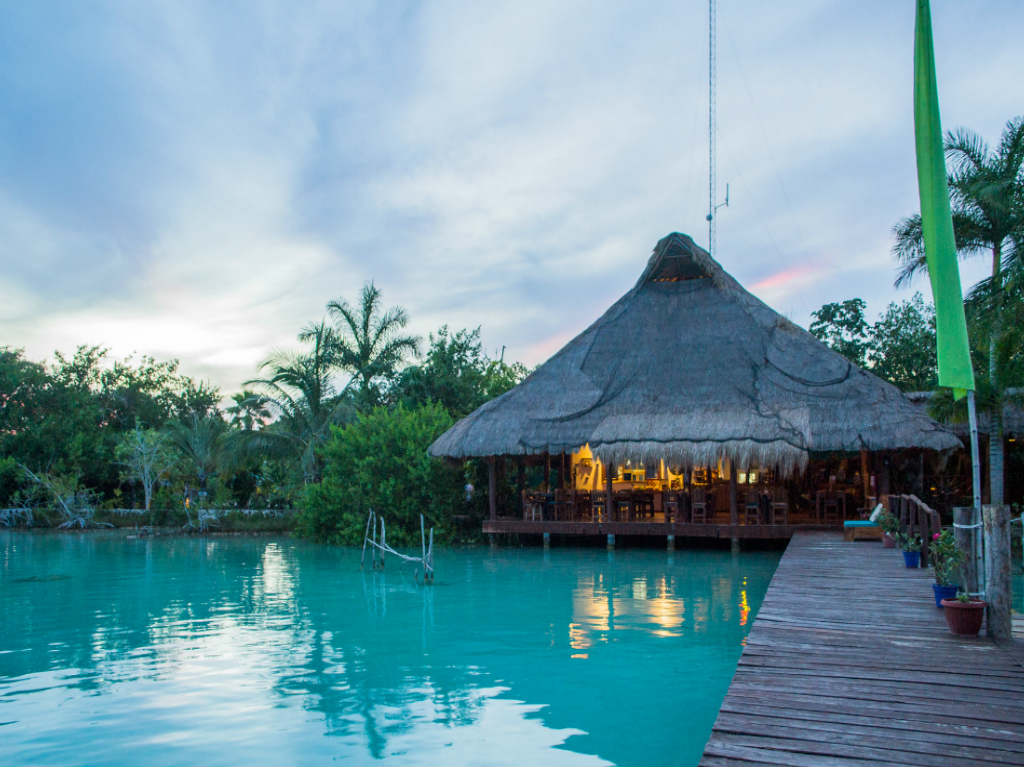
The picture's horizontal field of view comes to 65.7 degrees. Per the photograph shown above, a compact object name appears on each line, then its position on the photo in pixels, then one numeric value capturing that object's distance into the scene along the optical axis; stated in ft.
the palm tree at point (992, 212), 46.50
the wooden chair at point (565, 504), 56.29
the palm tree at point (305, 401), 70.49
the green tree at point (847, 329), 83.56
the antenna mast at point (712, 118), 67.55
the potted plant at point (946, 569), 21.09
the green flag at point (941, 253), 19.77
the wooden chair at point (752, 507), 51.31
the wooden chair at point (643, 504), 56.03
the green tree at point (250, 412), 71.77
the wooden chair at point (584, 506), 56.54
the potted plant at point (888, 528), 38.11
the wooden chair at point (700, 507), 52.16
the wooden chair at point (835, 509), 52.13
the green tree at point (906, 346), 78.69
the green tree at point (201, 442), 83.20
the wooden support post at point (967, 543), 20.18
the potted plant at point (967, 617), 18.57
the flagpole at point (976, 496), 19.72
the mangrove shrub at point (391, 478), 59.98
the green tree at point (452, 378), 74.69
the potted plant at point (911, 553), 31.27
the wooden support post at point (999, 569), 17.84
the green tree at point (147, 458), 80.84
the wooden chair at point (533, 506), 56.75
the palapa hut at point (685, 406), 48.21
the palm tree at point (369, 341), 74.64
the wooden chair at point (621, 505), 54.88
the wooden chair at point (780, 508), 50.52
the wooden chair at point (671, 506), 52.80
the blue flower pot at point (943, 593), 21.76
